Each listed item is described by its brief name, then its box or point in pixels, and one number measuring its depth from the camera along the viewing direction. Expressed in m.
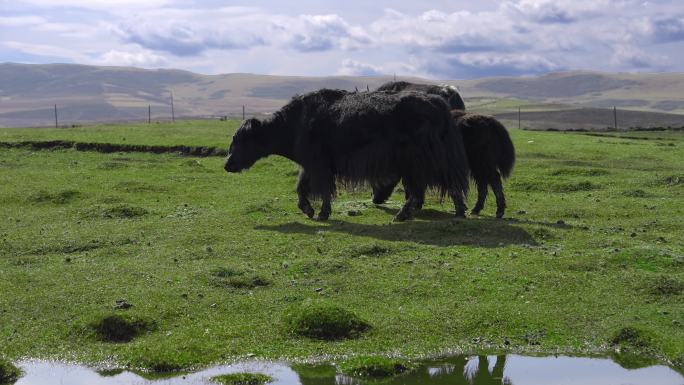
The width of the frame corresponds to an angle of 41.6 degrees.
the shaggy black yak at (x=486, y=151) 15.27
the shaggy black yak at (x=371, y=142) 14.51
